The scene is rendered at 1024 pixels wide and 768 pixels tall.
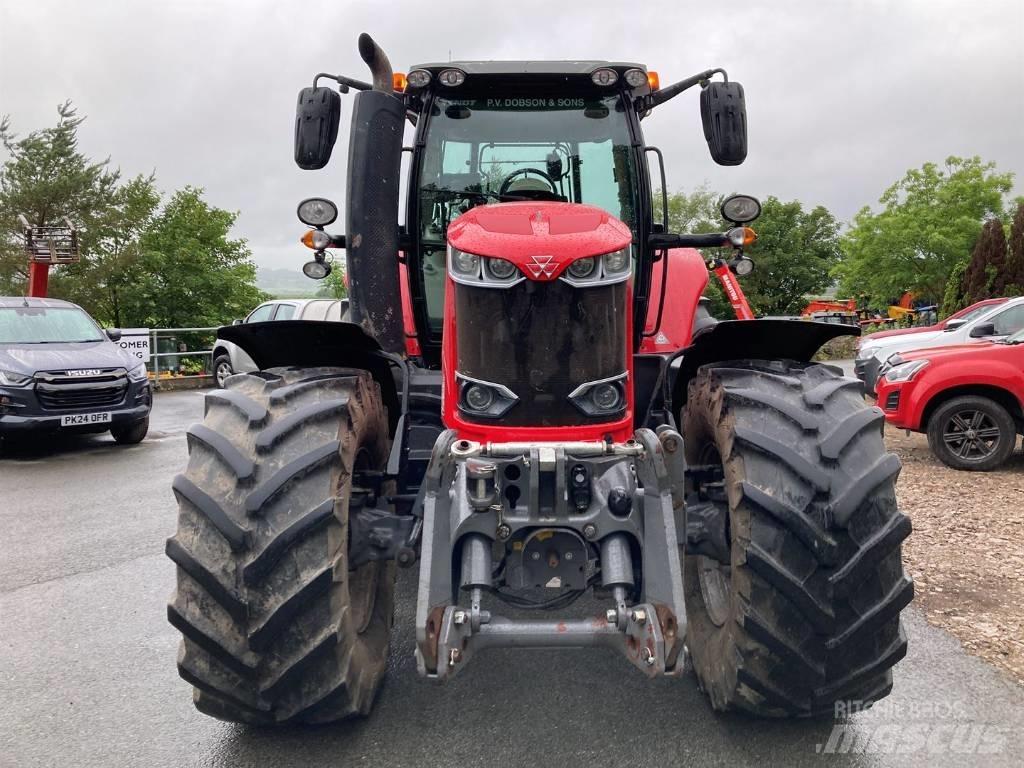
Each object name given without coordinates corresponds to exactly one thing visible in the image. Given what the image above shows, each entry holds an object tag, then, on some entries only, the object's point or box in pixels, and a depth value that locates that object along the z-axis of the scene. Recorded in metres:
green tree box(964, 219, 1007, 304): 31.66
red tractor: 2.43
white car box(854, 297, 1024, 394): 10.84
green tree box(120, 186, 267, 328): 30.67
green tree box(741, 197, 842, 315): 53.59
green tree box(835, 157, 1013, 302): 48.88
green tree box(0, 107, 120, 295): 30.45
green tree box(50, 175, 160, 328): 30.36
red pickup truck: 7.98
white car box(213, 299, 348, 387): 11.35
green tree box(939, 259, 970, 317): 31.15
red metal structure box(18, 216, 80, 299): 17.27
